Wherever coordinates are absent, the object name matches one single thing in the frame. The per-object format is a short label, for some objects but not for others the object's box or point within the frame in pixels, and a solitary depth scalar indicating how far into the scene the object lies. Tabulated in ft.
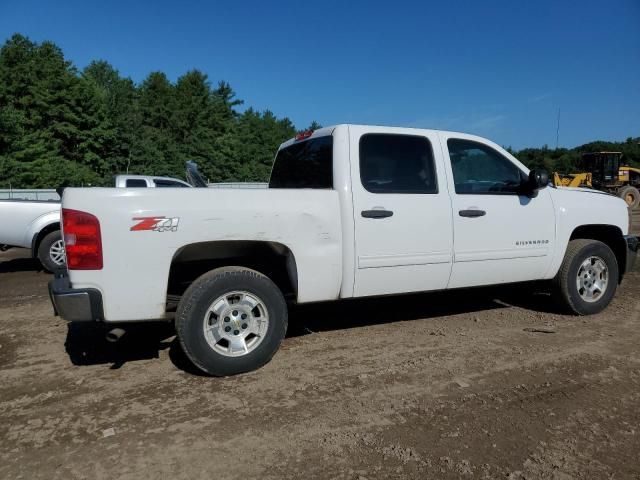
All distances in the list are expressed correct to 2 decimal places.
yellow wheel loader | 80.74
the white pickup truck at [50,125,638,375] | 11.10
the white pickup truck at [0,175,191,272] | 26.84
